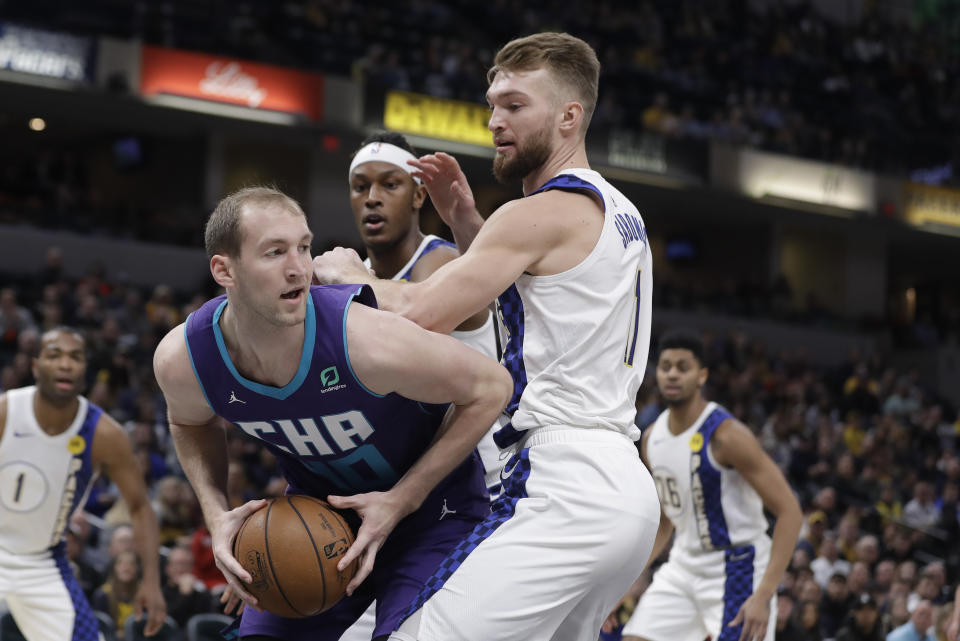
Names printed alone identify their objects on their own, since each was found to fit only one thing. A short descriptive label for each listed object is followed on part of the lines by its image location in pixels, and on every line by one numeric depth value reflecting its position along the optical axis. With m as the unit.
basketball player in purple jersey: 3.20
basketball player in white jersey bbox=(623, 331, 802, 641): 6.04
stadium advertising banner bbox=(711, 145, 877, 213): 23.52
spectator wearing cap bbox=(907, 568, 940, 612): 10.73
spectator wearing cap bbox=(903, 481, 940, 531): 15.28
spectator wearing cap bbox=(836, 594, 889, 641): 9.92
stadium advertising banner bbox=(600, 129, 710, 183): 21.48
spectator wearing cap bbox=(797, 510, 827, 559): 12.50
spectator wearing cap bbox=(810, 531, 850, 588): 12.01
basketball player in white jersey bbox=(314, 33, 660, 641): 3.05
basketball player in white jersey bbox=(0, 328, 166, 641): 5.78
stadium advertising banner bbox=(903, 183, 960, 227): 25.77
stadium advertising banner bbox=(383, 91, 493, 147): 19.50
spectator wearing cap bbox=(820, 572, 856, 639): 10.78
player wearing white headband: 4.74
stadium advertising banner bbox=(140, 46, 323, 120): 17.70
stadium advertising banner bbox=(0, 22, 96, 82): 16.17
